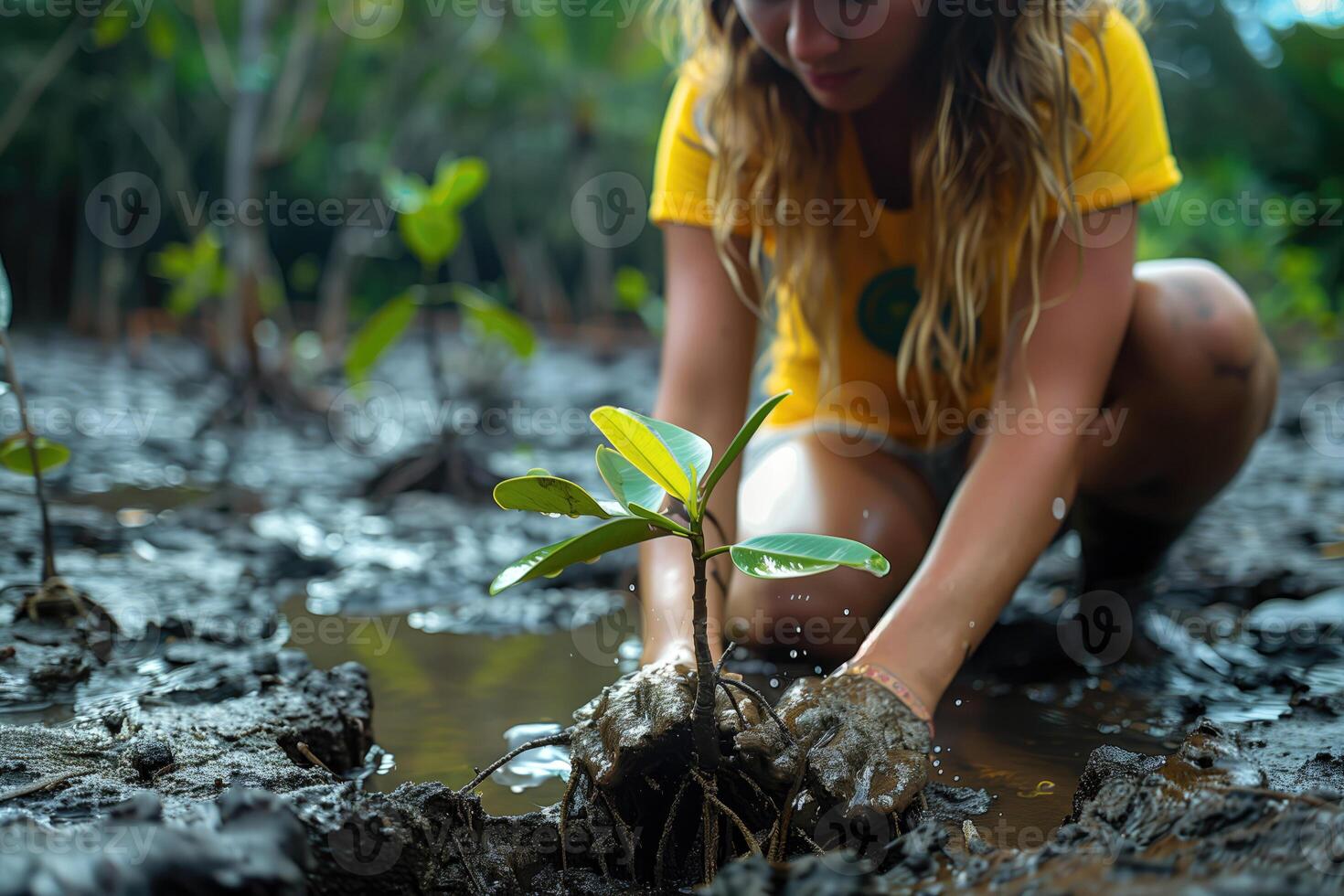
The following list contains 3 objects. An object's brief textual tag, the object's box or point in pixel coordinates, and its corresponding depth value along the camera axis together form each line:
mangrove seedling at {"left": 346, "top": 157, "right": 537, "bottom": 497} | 2.71
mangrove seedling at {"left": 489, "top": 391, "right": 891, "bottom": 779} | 0.69
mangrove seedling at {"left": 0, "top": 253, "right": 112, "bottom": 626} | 1.34
